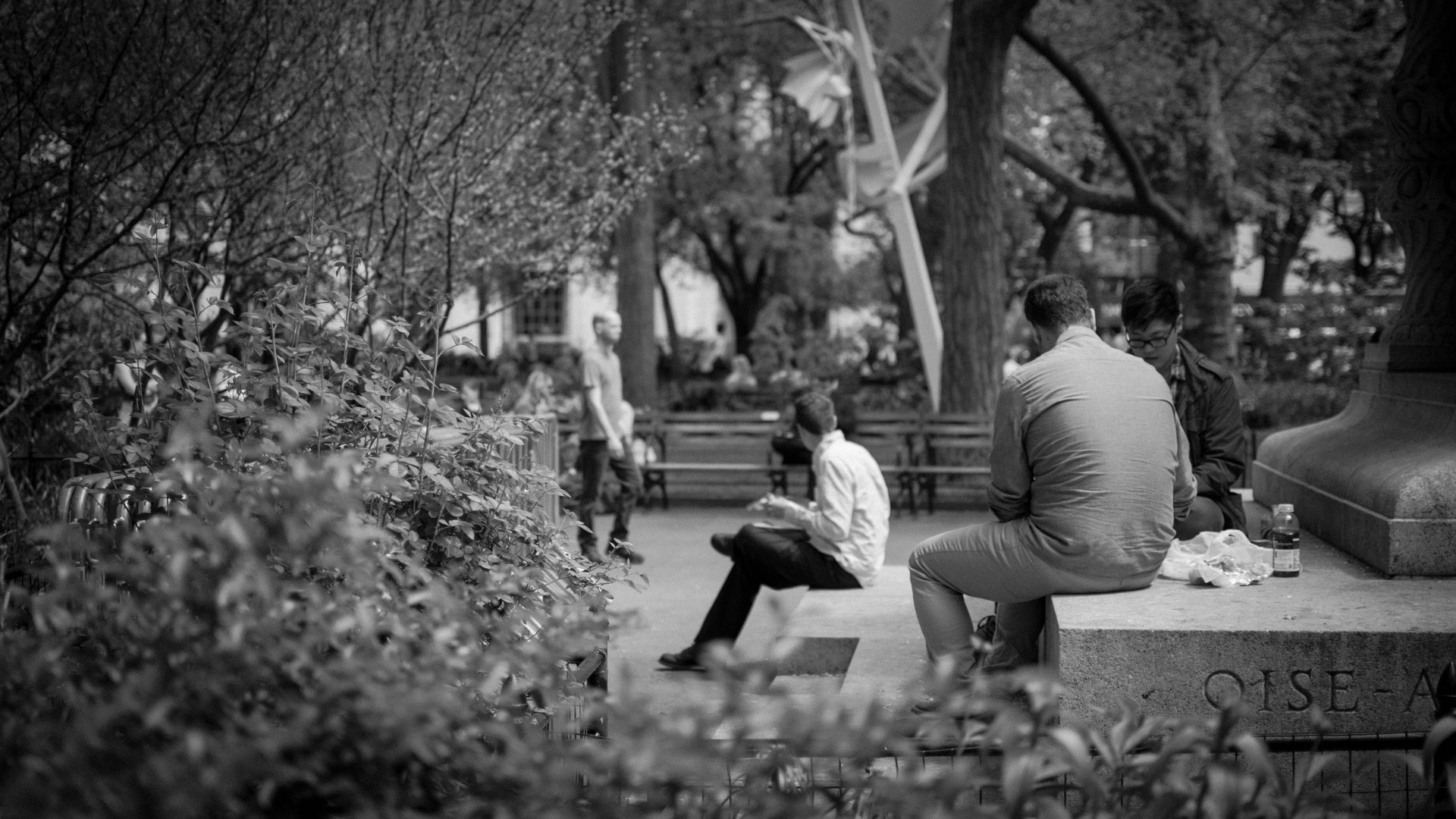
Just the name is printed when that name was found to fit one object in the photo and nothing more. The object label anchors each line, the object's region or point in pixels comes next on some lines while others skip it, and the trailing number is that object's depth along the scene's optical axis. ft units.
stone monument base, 19.40
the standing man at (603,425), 37.86
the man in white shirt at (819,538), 25.25
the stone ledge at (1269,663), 16.07
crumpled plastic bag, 19.04
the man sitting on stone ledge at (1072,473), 17.40
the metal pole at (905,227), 58.23
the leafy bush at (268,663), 7.36
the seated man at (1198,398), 22.27
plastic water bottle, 19.51
